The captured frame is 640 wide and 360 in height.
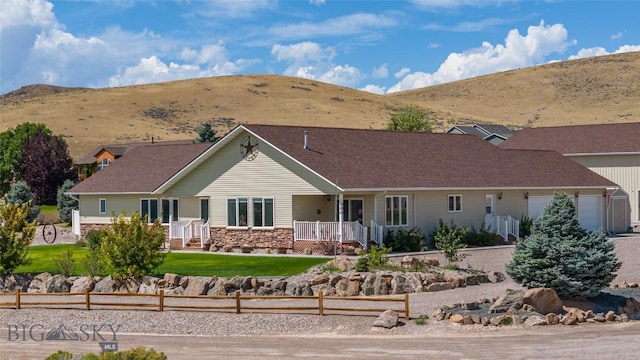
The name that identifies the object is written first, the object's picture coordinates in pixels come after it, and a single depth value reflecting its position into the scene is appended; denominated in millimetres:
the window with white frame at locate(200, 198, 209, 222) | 46094
